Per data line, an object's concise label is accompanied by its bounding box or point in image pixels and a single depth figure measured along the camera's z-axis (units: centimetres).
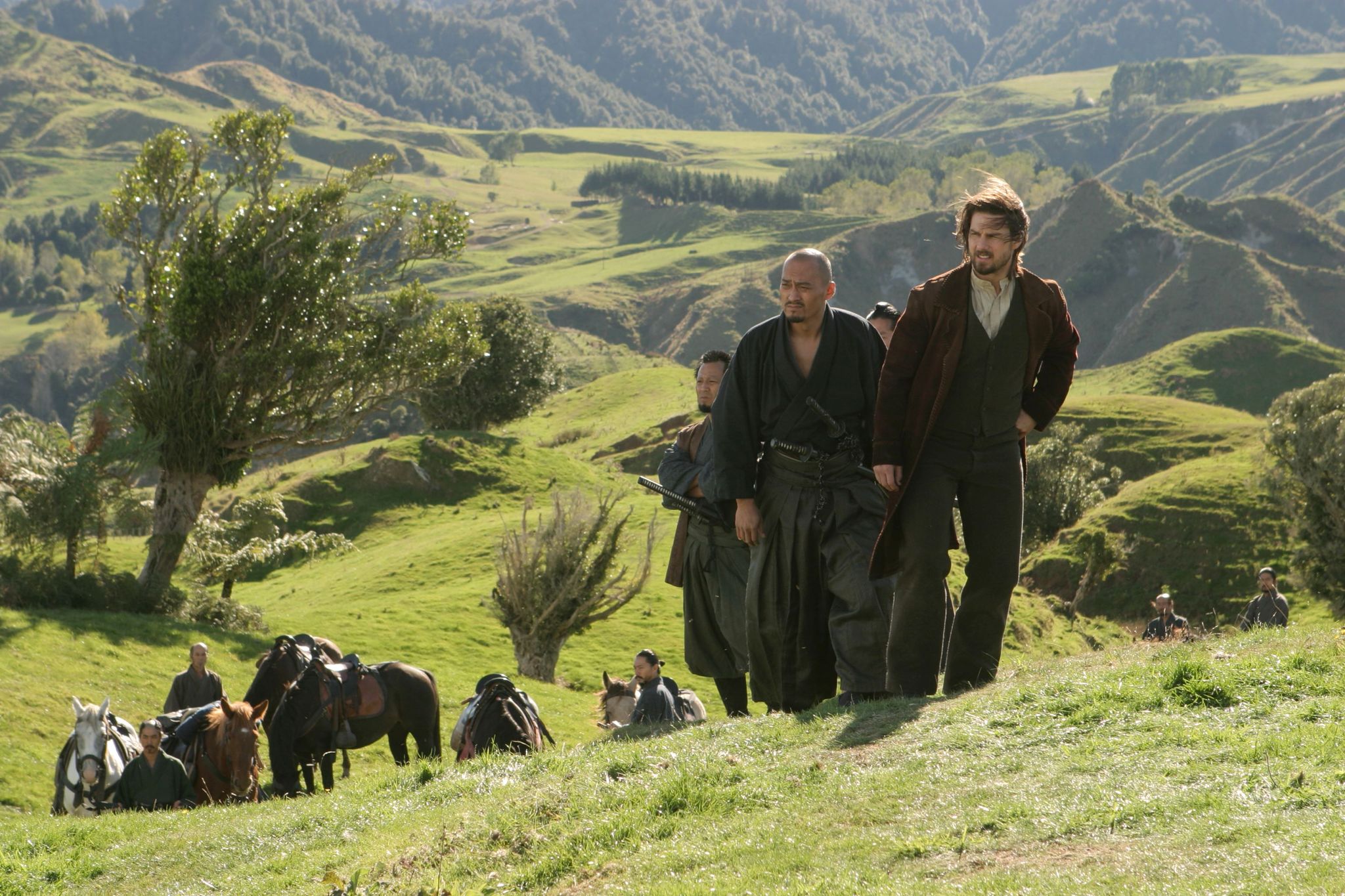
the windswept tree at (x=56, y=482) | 2739
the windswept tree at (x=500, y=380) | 6381
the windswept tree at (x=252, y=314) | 3092
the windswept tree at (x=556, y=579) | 2978
